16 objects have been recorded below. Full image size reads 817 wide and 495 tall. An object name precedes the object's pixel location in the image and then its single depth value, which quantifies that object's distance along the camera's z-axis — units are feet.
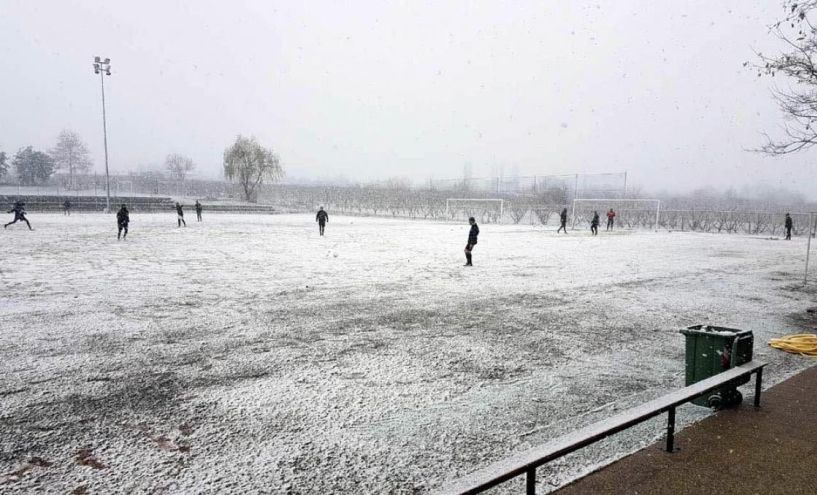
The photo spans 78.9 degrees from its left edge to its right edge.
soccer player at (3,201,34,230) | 87.45
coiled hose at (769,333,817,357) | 22.68
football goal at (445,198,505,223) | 196.24
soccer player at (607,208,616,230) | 123.37
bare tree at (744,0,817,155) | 31.35
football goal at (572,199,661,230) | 159.94
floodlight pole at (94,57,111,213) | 140.77
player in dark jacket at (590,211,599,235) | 107.43
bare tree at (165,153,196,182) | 347.52
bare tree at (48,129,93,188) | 280.92
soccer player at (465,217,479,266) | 51.39
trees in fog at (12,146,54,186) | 265.34
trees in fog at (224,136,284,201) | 225.97
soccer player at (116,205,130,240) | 71.82
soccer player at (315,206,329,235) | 87.81
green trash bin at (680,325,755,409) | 16.02
